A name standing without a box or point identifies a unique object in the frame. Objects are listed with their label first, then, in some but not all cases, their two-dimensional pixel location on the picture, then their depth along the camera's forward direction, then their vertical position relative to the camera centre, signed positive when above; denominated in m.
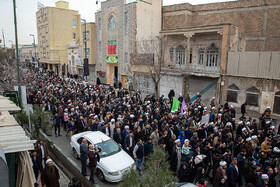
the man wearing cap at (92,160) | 7.08 -3.29
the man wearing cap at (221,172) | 6.14 -3.15
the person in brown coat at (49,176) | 6.36 -3.43
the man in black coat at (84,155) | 7.30 -3.22
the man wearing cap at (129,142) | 8.58 -3.24
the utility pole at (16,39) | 12.76 +1.39
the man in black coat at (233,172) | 6.41 -3.29
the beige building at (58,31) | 43.66 +6.84
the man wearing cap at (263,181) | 5.69 -3.17
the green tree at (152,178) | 3.87 -2.13
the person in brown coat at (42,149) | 7.55 -3.14
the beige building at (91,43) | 31.69 +3.01
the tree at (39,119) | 10.33 -2.81
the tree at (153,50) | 20.83 +1.43
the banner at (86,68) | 24.15 -0.61
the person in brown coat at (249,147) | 7.58 -2.98
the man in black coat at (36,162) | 6.94 -3.34
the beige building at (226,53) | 15.41 +0.97
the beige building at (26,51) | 65.00 +3.65
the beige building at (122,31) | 24.94 +4.10
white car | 7.36 -3.52
